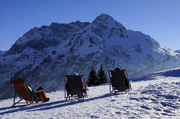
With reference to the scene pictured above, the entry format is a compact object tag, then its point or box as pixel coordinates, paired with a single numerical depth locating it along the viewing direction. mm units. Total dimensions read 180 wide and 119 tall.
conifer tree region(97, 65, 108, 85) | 31808
